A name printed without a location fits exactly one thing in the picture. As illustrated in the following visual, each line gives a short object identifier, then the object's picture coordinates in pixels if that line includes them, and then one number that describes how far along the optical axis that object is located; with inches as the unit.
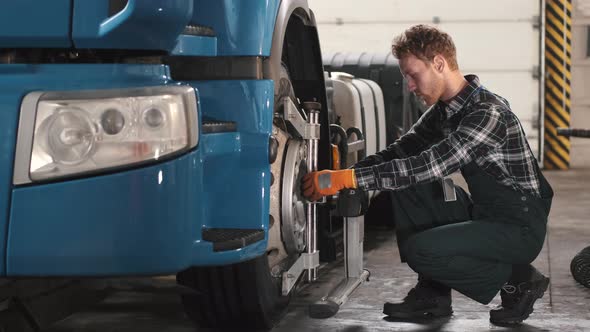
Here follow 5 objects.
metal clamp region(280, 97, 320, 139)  131.1
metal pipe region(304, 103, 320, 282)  140.2
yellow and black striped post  495.8
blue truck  93.4
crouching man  148.7
